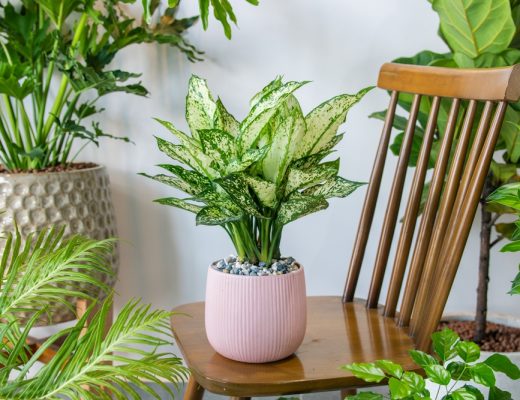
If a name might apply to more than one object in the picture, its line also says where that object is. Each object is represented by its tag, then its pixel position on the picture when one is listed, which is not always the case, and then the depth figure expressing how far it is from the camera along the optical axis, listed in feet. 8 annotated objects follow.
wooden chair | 3.03
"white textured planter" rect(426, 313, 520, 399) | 4.17
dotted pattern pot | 4.53
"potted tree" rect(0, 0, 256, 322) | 4.51
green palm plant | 2.64
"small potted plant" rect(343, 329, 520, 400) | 2.58
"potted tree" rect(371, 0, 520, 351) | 4.02
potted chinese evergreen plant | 2.93
